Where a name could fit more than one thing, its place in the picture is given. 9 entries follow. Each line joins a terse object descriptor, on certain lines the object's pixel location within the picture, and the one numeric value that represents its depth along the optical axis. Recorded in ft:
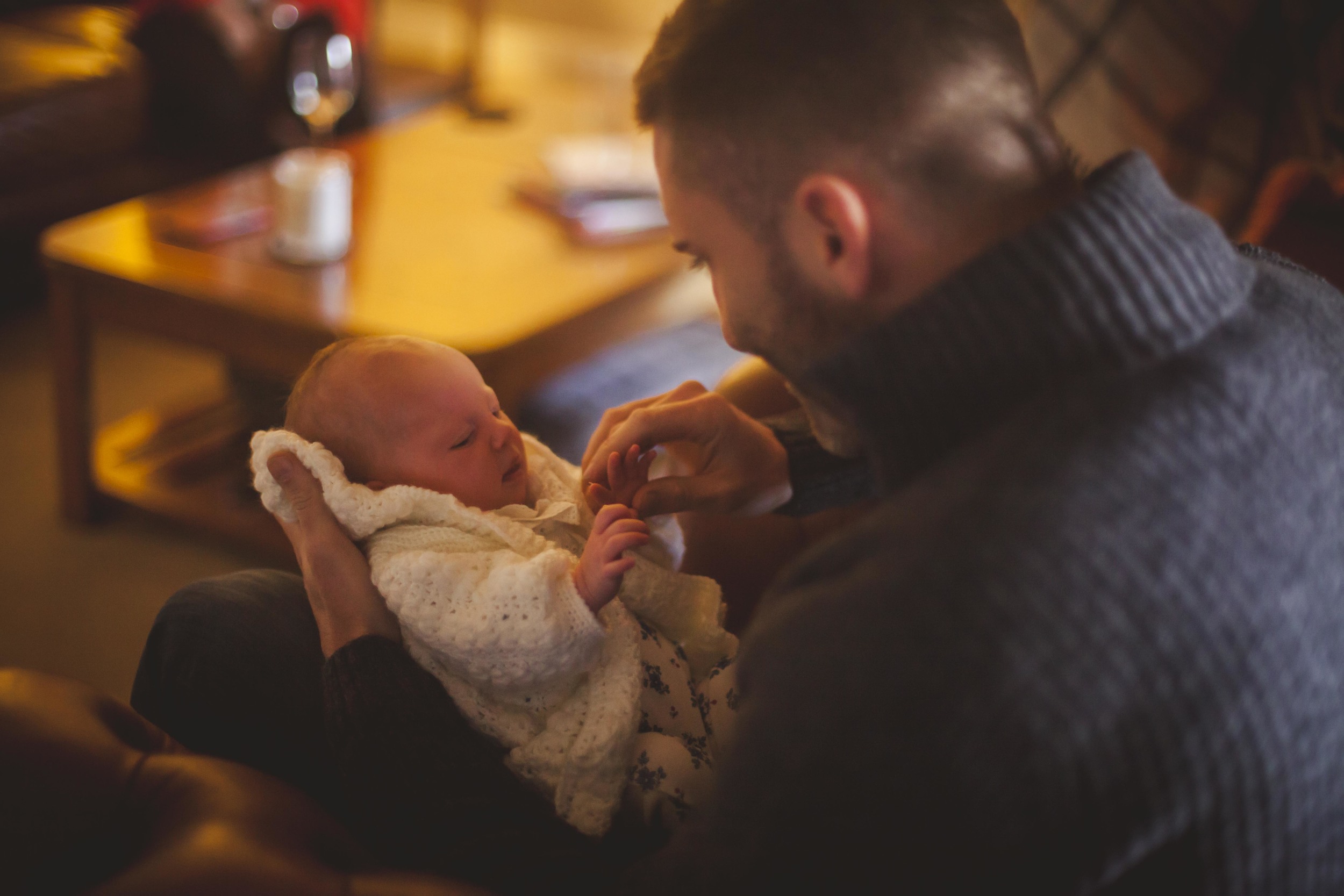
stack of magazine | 6.96
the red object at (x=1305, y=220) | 4.45
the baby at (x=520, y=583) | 2.80
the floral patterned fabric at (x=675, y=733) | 2.89
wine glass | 7.08
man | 1.78
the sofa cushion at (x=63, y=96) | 8.21
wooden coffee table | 5.61
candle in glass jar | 6.07
